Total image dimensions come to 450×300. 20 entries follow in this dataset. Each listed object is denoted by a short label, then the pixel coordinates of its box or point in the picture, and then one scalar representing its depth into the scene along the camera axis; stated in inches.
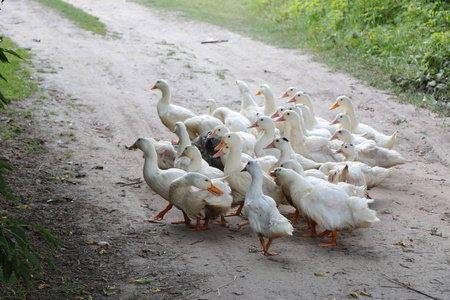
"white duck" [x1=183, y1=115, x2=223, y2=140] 343.6
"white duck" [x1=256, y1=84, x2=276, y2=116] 379.2
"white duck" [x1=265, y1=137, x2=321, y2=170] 281.6
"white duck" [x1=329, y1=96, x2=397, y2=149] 339.9
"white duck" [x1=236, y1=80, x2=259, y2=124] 383.6
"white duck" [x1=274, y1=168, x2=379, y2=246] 232.1
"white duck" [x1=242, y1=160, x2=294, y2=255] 222.2
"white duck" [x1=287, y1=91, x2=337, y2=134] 355.9
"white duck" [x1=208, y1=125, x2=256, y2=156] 309.4
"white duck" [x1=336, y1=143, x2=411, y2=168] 316.2
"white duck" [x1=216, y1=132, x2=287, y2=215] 268.1
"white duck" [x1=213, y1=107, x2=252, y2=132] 346.6
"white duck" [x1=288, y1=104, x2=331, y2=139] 334.0
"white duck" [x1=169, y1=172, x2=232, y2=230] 247.4
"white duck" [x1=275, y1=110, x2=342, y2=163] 316.5
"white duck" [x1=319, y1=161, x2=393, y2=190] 271.4
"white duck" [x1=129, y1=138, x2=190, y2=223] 265.9
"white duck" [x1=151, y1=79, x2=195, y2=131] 370.3
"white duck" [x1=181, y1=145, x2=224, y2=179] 273.6
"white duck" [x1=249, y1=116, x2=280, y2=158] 307.9
